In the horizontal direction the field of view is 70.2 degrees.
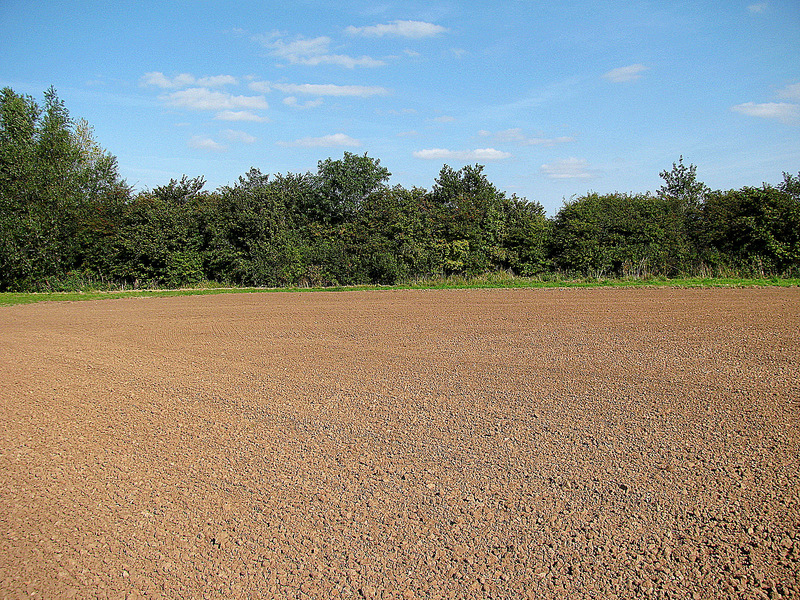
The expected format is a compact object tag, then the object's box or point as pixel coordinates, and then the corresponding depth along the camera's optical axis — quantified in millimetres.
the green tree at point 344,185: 28828
